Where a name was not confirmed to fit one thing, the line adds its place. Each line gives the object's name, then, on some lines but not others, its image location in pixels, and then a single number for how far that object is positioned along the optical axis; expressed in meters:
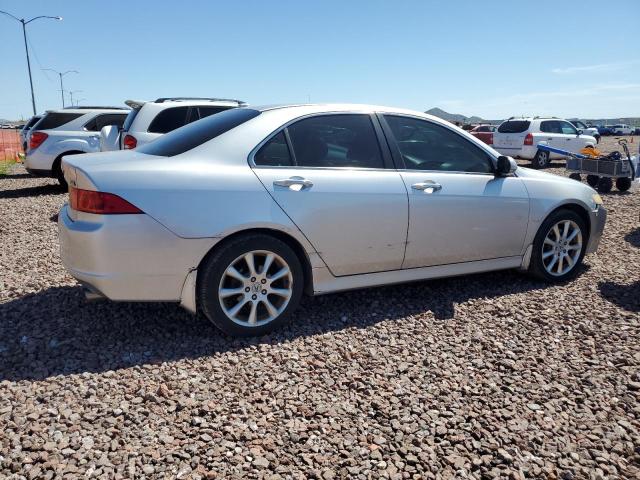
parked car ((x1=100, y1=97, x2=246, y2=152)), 8.46
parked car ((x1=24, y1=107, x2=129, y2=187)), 11.34
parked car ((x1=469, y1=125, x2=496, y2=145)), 23.29
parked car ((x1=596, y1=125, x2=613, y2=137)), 63.54
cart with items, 11.17
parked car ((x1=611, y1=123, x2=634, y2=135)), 65.97
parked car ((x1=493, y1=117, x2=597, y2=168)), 17.91
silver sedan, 3.34
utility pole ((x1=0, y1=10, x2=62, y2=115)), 31.19
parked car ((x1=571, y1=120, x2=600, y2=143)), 24.98
